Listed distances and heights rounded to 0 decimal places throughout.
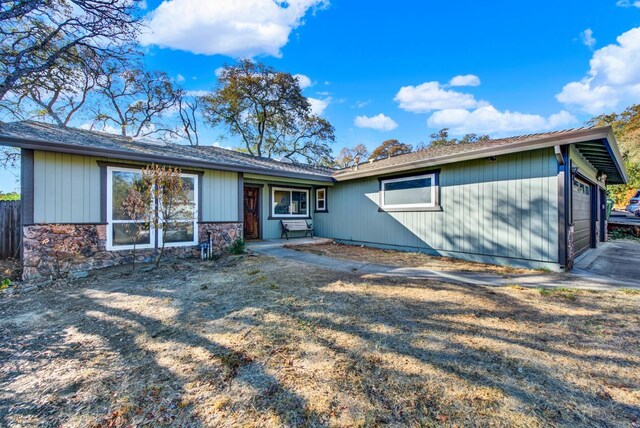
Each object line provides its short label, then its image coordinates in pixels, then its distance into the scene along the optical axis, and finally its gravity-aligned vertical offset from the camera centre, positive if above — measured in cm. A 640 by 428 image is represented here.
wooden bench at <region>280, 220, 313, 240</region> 1014 -40
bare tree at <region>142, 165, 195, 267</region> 565 +49
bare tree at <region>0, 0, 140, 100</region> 774 +558
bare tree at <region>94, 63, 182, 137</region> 1683 +768
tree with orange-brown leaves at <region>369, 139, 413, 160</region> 3092 +778
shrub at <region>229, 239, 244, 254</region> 733 -86
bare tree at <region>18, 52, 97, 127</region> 1066 +590
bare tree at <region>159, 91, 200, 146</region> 1989 +718
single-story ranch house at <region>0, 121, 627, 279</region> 527 +48
